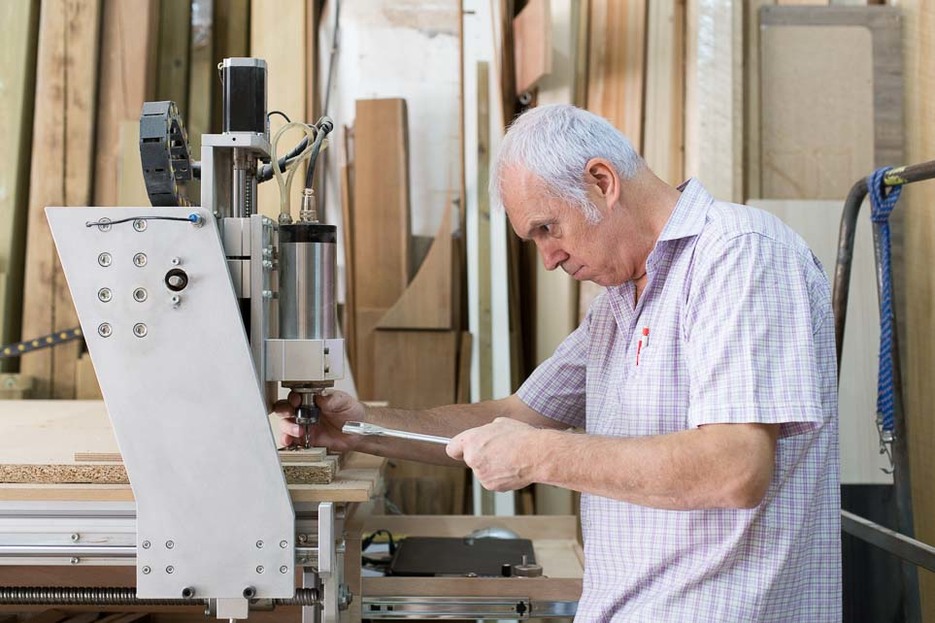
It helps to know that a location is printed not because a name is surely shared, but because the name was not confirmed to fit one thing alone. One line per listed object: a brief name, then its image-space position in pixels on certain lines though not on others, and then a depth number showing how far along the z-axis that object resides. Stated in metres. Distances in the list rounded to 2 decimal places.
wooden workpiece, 1.49
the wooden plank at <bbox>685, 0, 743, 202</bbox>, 2.79
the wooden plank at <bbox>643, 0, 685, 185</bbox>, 3.04
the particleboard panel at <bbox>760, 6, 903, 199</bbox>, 2.85
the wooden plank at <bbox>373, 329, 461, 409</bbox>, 3.37
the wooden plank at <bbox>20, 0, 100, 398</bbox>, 3.20
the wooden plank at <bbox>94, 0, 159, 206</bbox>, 3.25
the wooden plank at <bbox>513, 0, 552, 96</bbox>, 3.13
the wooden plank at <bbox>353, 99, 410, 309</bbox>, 3.49
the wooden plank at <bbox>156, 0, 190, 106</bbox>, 3.44
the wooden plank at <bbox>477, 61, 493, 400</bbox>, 3.34
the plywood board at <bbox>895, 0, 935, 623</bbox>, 2.73
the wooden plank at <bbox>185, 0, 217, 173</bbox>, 3.42
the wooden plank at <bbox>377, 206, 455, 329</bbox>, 3.36
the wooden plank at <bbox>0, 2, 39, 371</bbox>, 3.20
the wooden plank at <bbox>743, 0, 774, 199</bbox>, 2.88
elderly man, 1.35
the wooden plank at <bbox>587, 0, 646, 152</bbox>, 3.19
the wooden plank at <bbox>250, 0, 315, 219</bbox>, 3.20
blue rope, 2.18
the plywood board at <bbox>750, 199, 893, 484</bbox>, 2.75
